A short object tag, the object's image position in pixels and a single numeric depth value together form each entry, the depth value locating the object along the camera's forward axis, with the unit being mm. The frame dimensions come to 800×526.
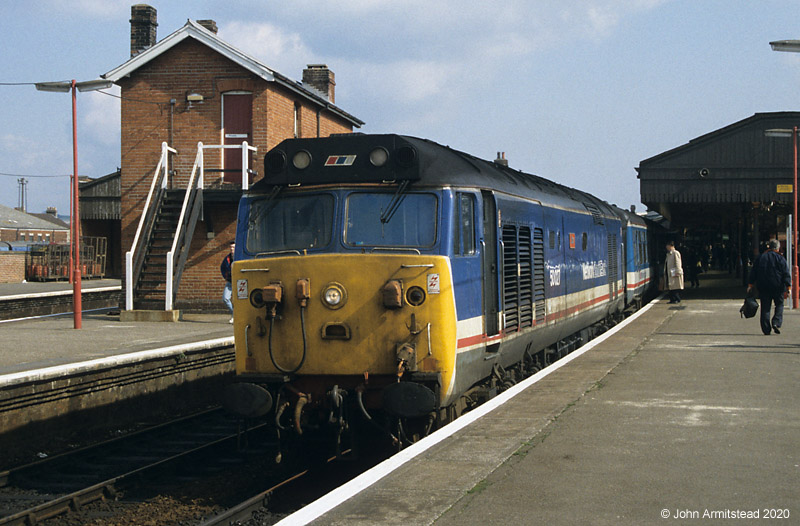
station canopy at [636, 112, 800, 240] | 31156
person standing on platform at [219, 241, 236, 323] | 16978
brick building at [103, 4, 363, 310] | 21688
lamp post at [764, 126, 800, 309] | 26875
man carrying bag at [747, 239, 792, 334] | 14555
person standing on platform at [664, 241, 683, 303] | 24219
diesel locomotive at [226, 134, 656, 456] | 7629
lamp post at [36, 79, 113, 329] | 17844
